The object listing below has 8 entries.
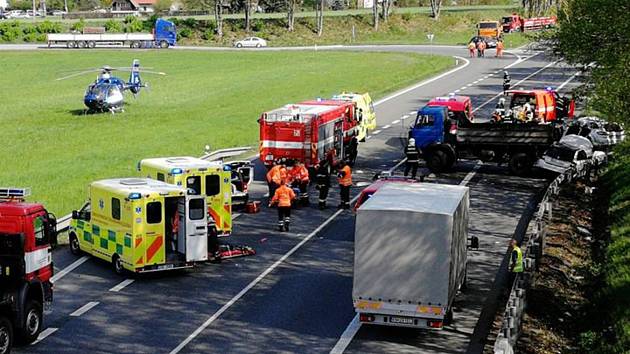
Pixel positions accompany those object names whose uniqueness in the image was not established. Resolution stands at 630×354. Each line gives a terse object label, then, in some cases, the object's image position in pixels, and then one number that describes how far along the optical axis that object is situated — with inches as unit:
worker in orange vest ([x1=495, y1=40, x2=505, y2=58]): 3555.6
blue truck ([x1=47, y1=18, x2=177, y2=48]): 4480.8
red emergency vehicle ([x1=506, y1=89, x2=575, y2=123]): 1829.5
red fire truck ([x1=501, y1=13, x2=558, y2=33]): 4624.5
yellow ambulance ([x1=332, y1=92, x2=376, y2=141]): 1699.1
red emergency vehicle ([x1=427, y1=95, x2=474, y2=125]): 1643.7
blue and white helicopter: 2249.0
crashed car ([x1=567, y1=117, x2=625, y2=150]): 1598.2
